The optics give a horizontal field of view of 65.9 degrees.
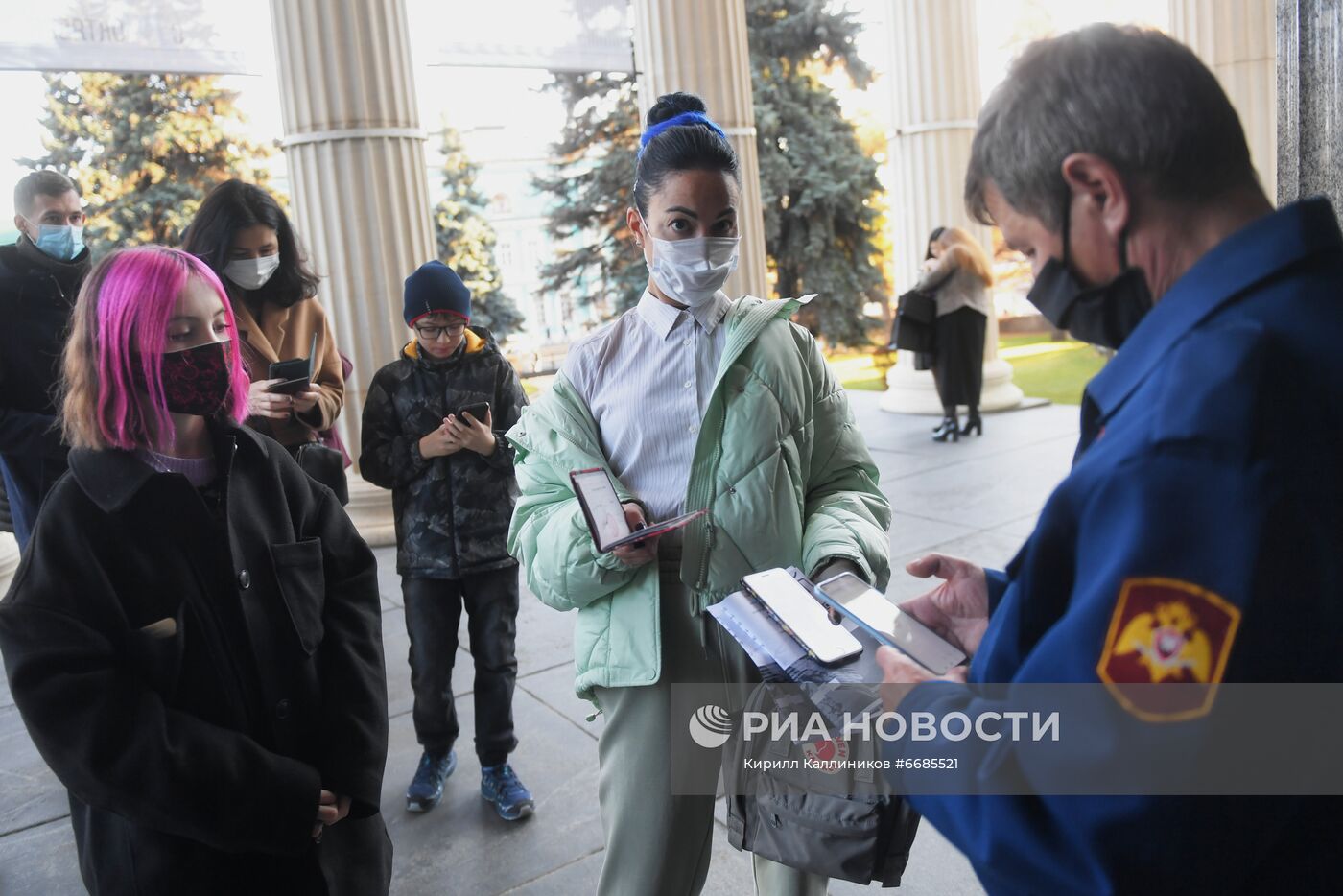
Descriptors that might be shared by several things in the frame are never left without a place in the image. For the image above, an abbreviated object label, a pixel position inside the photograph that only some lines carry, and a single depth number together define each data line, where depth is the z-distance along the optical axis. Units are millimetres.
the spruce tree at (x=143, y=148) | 22234
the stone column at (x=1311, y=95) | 2359
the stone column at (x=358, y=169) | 7703
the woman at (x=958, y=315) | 10477
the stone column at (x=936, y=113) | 12039
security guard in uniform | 1047
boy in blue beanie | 3879
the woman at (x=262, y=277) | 3750
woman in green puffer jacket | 2289
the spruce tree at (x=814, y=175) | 21781
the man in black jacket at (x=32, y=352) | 4254
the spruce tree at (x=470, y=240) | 22172
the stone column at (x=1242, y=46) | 7633
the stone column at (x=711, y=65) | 8383
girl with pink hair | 1811
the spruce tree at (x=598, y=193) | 21656
